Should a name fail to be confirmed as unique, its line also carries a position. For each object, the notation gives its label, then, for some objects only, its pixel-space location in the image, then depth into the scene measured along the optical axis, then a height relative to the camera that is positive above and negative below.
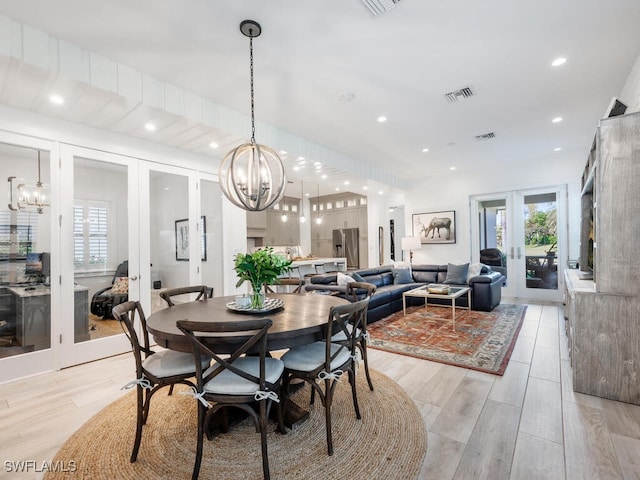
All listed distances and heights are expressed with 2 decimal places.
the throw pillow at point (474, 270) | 5.86 -0.59
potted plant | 2.26 -0.20
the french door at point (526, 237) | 6.34 +0.05
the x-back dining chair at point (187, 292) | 2.75 -0.46
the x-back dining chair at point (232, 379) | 1.54 -0.76
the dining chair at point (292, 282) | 3.26 -0.44
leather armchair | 3.51 -0.64
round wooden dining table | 1.73 -0.51
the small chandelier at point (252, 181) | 2.70 +0.56
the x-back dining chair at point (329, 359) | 1.88 -0.79
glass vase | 2.29 -0.43
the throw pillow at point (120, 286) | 3.68 -0.51
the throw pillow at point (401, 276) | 6.47 -0.76
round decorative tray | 2.20 -0.49
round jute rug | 1.68 -1.26
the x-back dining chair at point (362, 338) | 2.39 -0.77
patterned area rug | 3.26 -1.26
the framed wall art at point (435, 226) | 7.64 +0.36
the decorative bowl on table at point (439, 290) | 4.89 -0.81
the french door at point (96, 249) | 3.28 -0.05
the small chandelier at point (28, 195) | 3.03 +0.51
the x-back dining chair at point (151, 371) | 1.81 -0.79
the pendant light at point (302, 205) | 9.80 +1.32
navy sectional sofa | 4.88 -0.86
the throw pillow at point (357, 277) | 5.14 -0.62
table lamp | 7.55 -0.06
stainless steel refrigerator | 10.12 -0.12
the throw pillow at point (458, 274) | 6.01 -0.68
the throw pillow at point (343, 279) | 4.73 -0.59
